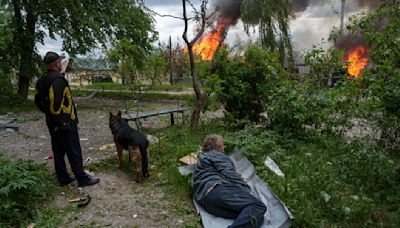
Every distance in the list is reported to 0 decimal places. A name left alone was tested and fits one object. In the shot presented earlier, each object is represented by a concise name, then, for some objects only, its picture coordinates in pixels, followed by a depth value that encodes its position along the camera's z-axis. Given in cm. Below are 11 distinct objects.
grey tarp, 397
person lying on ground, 382
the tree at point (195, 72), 840
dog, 546
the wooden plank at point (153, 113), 876
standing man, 500
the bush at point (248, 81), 898
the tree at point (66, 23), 1486
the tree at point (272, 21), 1848
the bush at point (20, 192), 414
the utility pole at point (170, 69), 3022
